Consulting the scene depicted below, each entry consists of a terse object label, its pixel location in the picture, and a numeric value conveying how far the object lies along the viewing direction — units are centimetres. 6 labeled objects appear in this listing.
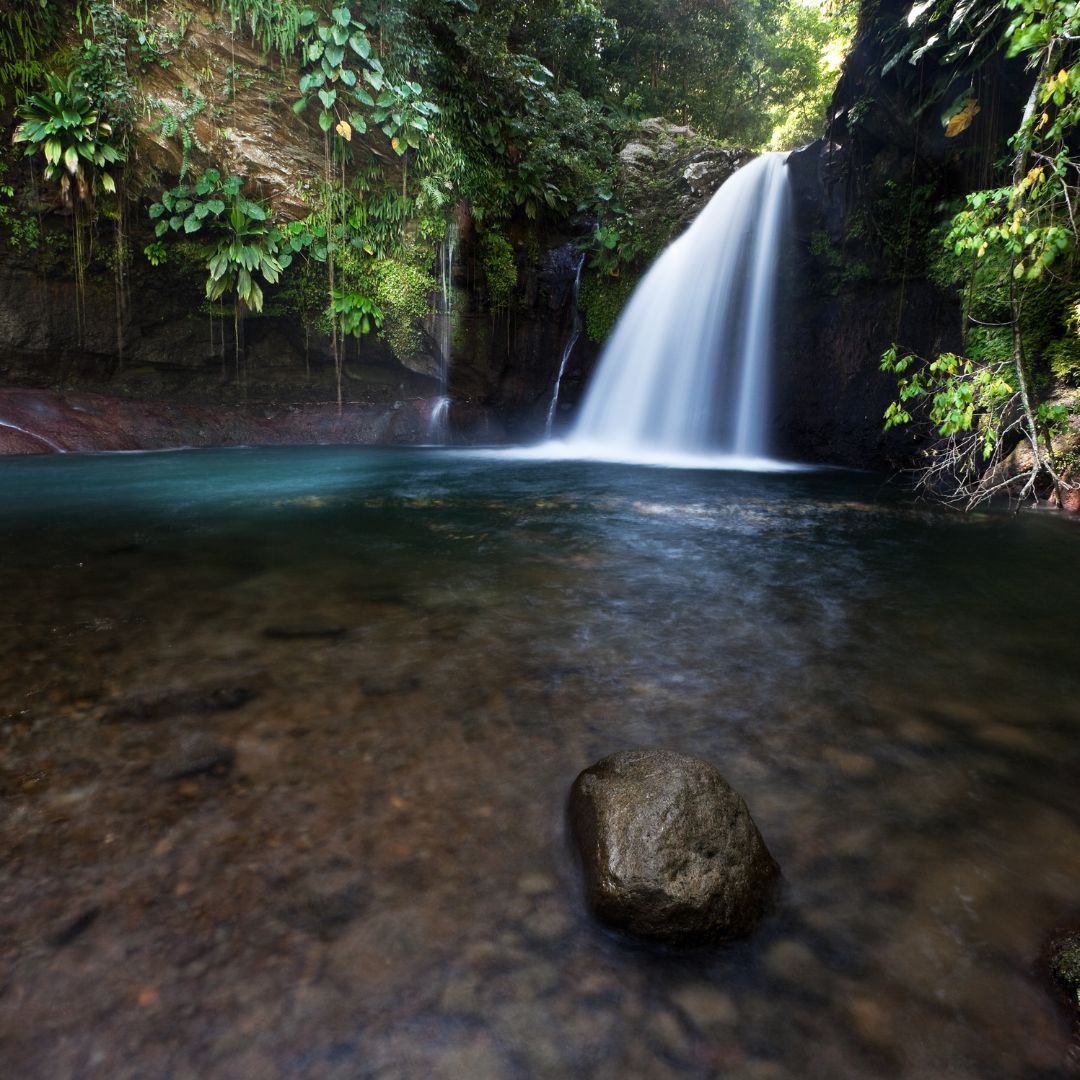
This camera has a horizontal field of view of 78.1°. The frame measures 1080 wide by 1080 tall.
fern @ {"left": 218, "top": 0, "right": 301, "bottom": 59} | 956
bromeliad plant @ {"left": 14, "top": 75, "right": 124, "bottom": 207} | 891
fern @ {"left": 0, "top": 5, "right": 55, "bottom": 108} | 882
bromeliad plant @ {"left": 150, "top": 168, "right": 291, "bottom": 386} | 995
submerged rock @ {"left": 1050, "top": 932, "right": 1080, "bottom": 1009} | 134
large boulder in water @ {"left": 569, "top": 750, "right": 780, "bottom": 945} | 149
